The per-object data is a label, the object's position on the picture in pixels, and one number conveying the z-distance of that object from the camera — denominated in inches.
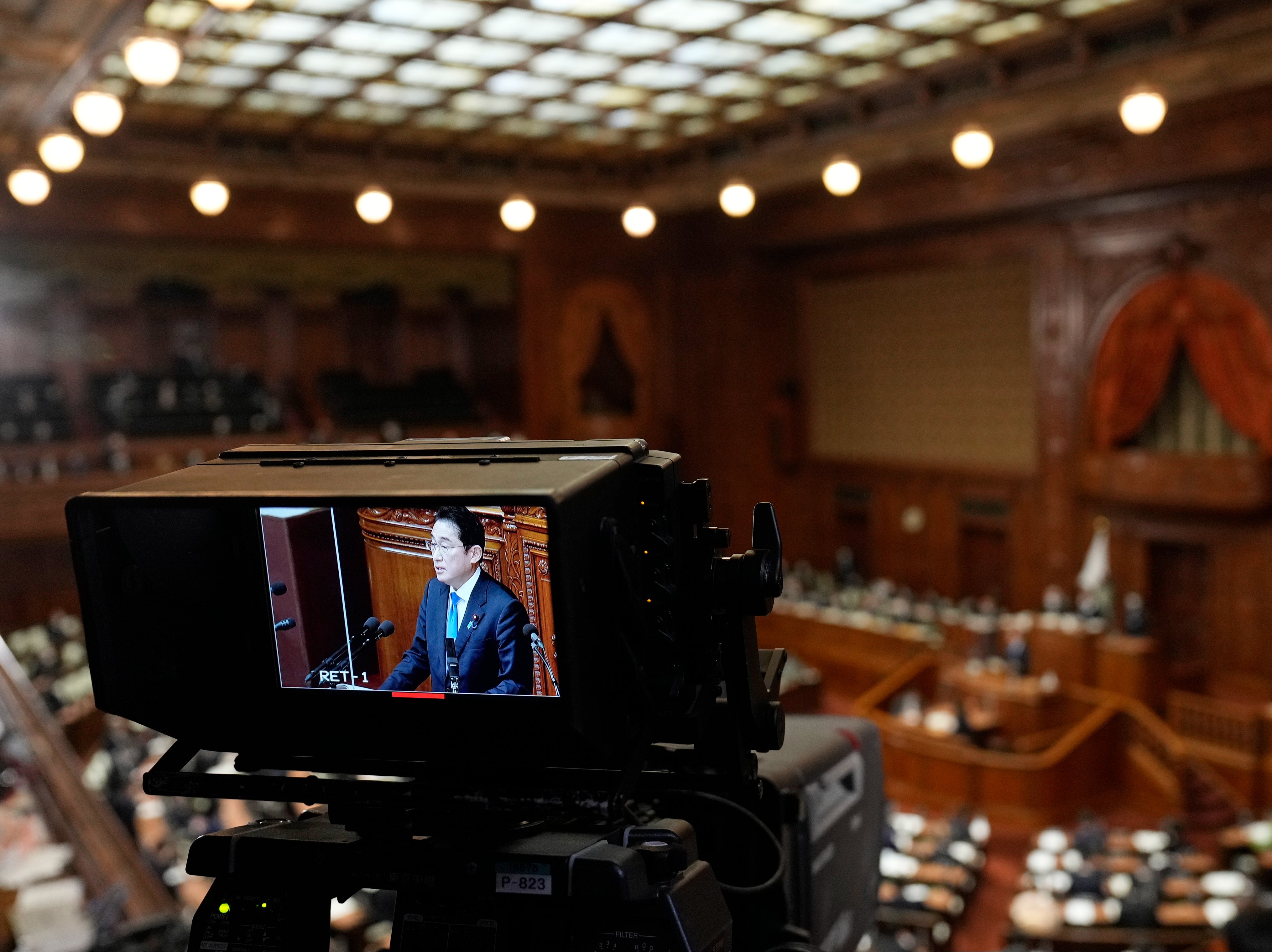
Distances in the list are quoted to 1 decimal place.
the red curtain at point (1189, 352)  397.1
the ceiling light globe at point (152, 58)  184.4
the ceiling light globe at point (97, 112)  203.5
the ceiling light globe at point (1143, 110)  238.5
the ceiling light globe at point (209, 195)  289.4
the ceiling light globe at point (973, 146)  260.5
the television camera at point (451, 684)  61.9
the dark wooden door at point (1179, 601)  431.5
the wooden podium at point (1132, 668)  394.0
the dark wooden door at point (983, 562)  501.4
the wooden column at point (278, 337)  540.4
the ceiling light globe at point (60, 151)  234.1
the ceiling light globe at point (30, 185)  259.8
